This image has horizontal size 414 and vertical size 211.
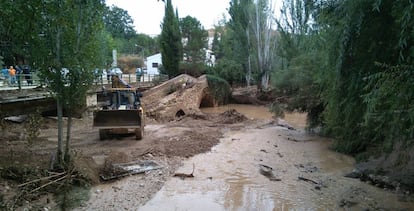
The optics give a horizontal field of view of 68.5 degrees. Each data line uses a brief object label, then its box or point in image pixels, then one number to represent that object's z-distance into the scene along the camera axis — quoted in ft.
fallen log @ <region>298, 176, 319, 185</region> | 26.72
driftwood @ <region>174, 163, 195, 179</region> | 27.58
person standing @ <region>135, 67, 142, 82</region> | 93.09
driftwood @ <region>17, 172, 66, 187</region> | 20.83
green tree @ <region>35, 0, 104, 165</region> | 24.21
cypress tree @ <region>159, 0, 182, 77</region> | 113.60
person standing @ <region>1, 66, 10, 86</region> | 42.24
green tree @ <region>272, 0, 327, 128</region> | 46.65
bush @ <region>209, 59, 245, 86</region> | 113.80
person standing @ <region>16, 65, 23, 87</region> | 41.65
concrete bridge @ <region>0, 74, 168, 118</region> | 37.40
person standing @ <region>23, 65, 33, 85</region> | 43.74
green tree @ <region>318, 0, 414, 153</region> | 12.84
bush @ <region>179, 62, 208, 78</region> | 117.29
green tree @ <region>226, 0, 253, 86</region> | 101.14
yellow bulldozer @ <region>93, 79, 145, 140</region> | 38.58
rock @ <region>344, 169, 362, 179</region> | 27.96
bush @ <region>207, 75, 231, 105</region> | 92.97
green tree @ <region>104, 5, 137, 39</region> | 257.75
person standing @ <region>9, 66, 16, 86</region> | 43.26
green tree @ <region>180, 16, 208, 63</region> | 121.90
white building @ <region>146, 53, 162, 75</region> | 179.06
